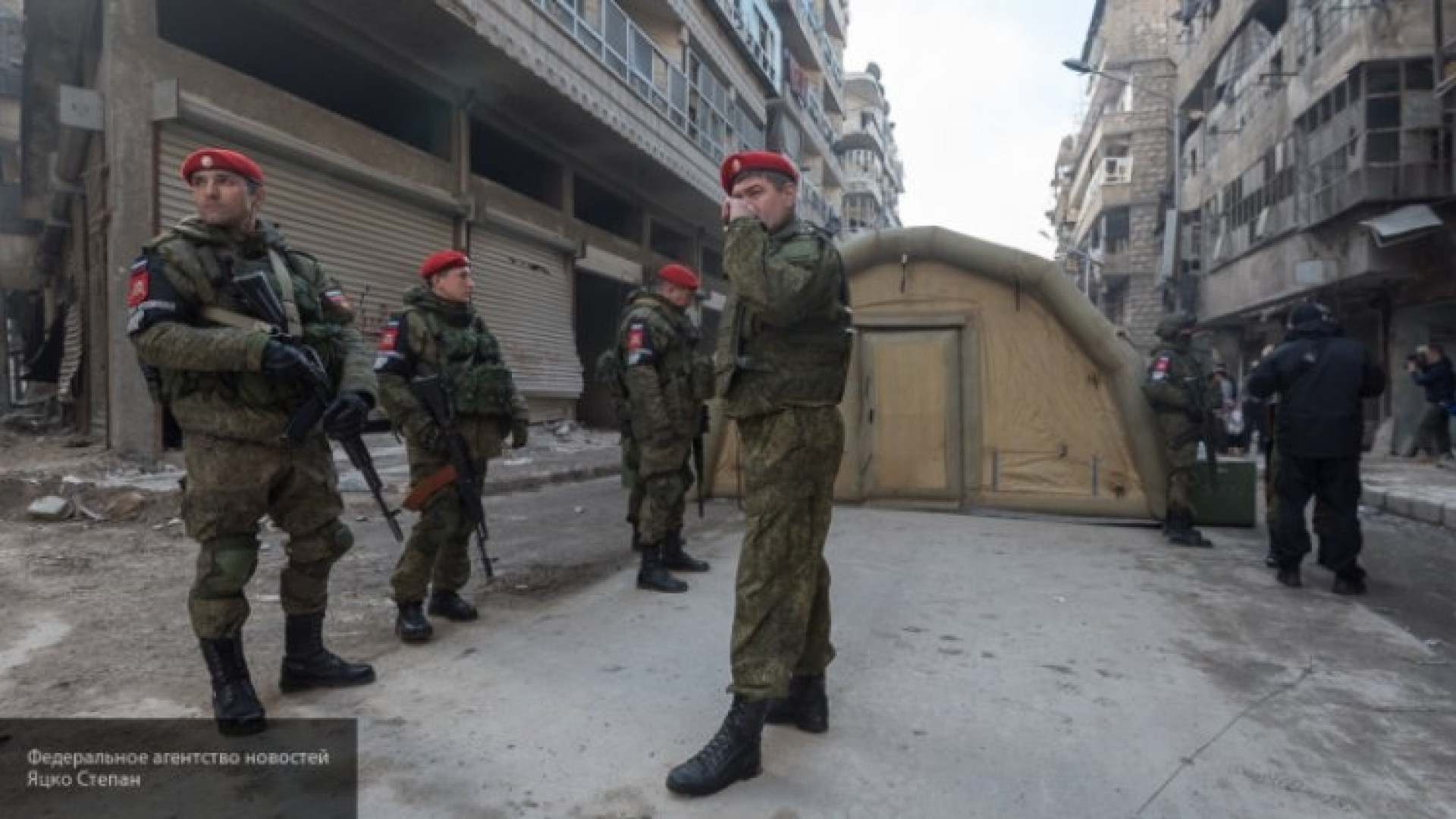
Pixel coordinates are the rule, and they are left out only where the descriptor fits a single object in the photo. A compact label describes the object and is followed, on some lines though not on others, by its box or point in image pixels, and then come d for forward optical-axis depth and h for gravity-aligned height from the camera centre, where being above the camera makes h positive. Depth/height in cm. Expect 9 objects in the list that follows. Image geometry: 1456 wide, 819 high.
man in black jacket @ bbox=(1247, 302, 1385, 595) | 452 -13
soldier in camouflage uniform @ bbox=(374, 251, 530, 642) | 338 +0
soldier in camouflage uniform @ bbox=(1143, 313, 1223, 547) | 593 +4
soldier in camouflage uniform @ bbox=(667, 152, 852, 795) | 221 -7
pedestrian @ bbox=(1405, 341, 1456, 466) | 1067 +21
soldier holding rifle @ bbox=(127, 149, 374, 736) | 240 +1
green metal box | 664 -71
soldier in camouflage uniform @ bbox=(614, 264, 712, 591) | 431 +2
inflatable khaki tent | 668 +14
